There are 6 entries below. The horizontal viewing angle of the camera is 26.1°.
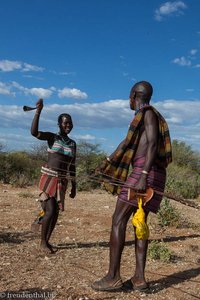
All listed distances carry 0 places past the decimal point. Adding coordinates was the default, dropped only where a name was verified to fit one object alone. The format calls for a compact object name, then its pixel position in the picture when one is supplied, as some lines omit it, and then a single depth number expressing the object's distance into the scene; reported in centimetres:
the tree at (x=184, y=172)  1468
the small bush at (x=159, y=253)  530
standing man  400
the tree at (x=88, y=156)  1802
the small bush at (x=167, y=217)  808
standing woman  555
